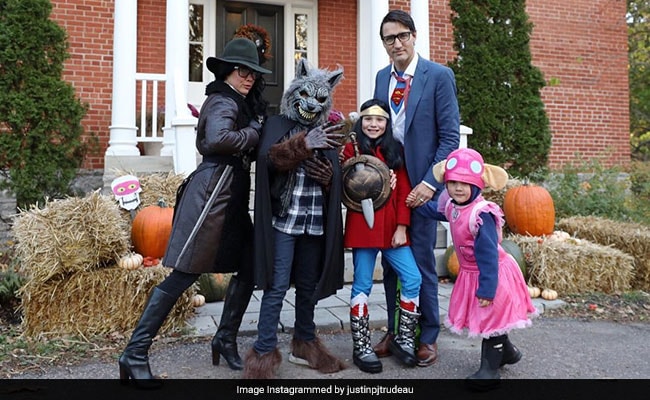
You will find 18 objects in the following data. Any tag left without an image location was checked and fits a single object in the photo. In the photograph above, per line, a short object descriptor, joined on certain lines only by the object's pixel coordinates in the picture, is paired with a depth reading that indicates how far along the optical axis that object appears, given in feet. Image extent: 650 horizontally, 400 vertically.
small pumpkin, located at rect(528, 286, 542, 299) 15.37
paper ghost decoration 14.60
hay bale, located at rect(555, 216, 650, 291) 17.48
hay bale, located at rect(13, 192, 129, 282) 11.62
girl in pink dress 8.74
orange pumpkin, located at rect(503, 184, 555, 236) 17.84
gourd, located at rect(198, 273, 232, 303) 14.10
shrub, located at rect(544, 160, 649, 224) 22.08
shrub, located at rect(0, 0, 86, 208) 16.76
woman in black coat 8.69
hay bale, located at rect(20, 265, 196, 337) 11.63
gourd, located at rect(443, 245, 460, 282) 16.80
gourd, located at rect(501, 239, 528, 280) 16.08
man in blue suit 10.03
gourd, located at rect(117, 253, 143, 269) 12.43
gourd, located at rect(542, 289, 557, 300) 15.11
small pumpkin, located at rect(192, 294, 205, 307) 13.34
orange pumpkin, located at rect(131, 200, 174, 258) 13.47
